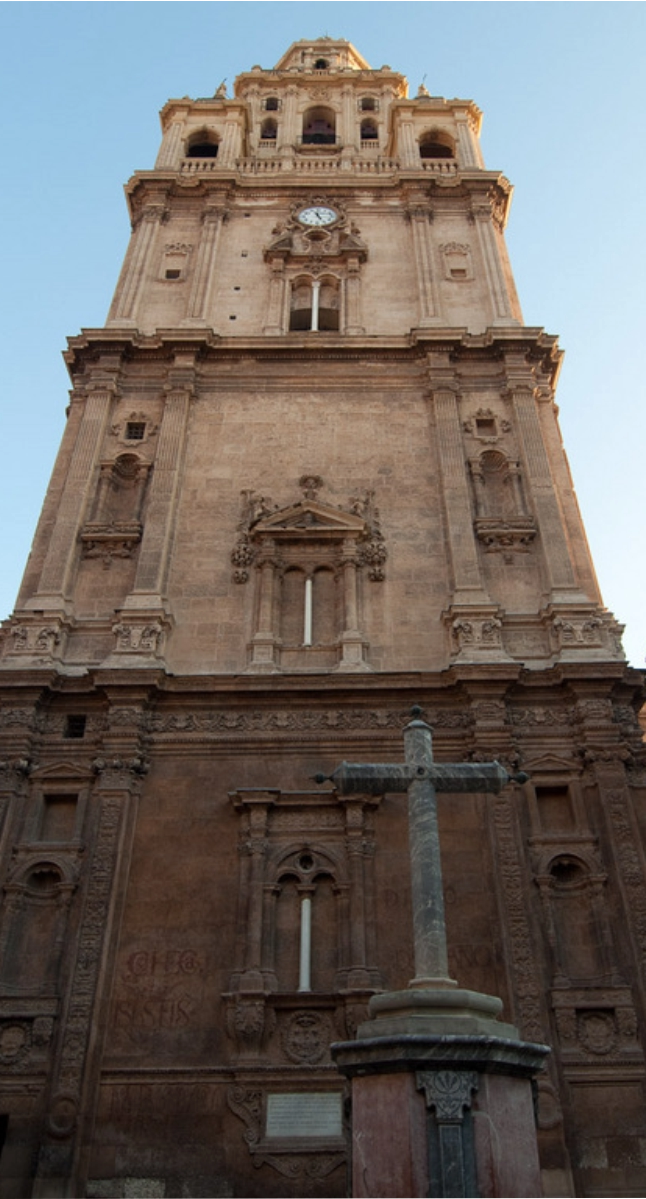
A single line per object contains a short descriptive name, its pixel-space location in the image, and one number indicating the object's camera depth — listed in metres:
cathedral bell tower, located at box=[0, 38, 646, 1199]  13.73
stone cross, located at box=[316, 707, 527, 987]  8.91
